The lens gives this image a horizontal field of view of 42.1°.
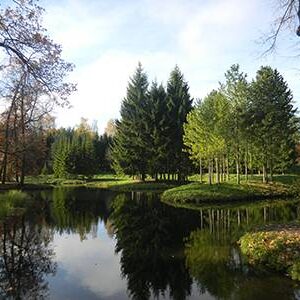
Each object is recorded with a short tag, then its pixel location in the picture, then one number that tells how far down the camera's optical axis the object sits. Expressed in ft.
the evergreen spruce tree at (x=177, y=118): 171.12
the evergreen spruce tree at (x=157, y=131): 168.14
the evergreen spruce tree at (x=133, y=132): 173.68
